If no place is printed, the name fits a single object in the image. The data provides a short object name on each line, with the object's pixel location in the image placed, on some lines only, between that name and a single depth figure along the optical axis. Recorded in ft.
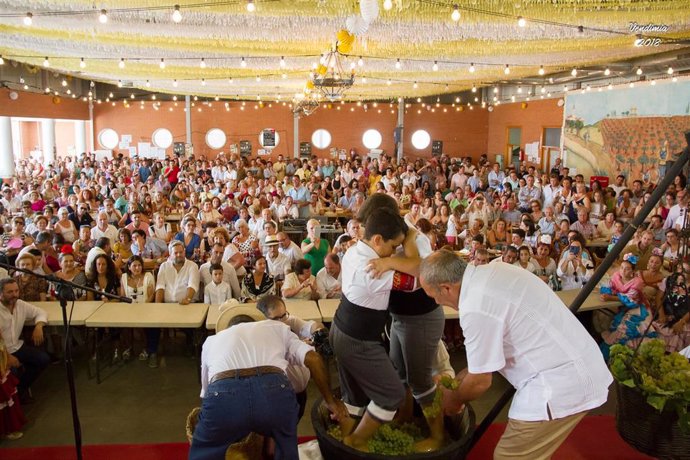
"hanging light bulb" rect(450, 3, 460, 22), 16.34
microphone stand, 10.19
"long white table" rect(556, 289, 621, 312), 17.24
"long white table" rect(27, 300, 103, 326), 15.65
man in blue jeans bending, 8.47
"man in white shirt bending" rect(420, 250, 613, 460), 7.00
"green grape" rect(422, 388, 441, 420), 10.02
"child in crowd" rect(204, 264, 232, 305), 17.95
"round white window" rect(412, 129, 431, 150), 67.92
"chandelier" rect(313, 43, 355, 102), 23.07
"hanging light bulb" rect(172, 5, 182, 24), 16.76
